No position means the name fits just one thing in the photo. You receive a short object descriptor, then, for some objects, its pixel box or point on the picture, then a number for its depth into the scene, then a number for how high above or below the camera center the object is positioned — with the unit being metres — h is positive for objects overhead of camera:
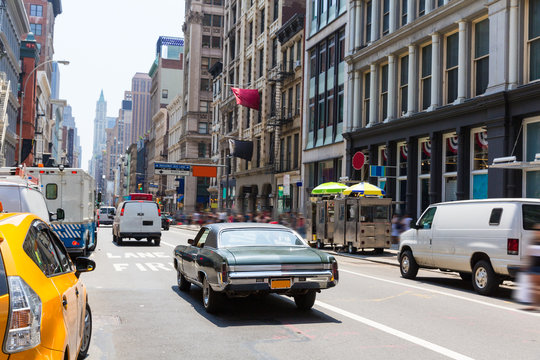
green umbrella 27.77 +0.44
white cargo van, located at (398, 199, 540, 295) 12.15 -0.83
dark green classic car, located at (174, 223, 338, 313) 8.96 -1.05
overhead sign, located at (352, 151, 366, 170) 33.28 +2.11
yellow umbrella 26.21 +0.37
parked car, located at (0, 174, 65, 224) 12.30 -0.12
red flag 54.88 +8.93
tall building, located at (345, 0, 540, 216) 22.17 +4.61
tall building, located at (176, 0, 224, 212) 95.44 +16.58
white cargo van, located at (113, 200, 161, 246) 28.17 -1.33
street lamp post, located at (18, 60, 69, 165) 35.16 +7.52
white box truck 19.39 -0.25
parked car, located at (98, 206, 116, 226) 58.64 -2.24
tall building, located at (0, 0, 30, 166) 47.57 +11.22
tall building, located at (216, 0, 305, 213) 53.22 +10.19
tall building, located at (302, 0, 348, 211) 38.72 +7.11
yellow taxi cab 3.57 -0.70
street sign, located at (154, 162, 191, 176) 64.38 +2.70
